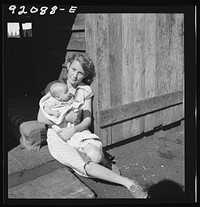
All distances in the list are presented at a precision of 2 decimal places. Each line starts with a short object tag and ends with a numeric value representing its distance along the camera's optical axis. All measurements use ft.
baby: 9.18
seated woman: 8.98
